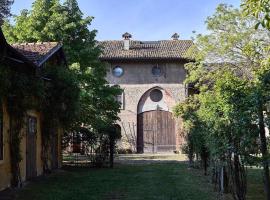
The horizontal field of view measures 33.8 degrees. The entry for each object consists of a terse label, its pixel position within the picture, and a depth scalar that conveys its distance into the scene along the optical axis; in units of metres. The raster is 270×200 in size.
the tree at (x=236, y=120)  8.37
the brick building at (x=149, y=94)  38.41
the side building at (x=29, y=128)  13.20
